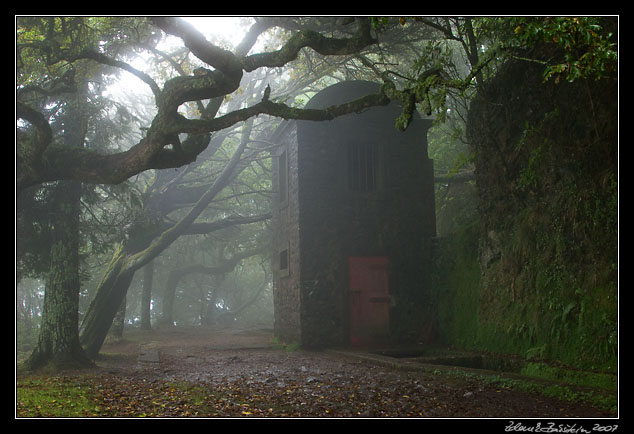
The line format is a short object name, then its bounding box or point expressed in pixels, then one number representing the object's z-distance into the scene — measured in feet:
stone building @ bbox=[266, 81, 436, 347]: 51.44
